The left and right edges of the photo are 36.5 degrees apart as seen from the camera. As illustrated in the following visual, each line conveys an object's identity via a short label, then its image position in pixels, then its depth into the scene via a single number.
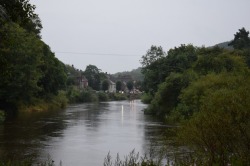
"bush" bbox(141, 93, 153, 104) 83.62
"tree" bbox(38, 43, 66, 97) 66.62
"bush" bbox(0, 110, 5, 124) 39.57
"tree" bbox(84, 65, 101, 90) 185.25
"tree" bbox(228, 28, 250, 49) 90.12
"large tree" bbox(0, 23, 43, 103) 52.03
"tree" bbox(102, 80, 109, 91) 181.12
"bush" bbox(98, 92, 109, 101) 132.05
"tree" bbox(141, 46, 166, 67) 90.38
